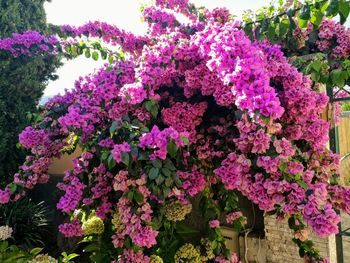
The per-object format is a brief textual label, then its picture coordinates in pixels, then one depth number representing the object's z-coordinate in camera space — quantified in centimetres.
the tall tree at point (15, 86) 422
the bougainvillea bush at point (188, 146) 140
